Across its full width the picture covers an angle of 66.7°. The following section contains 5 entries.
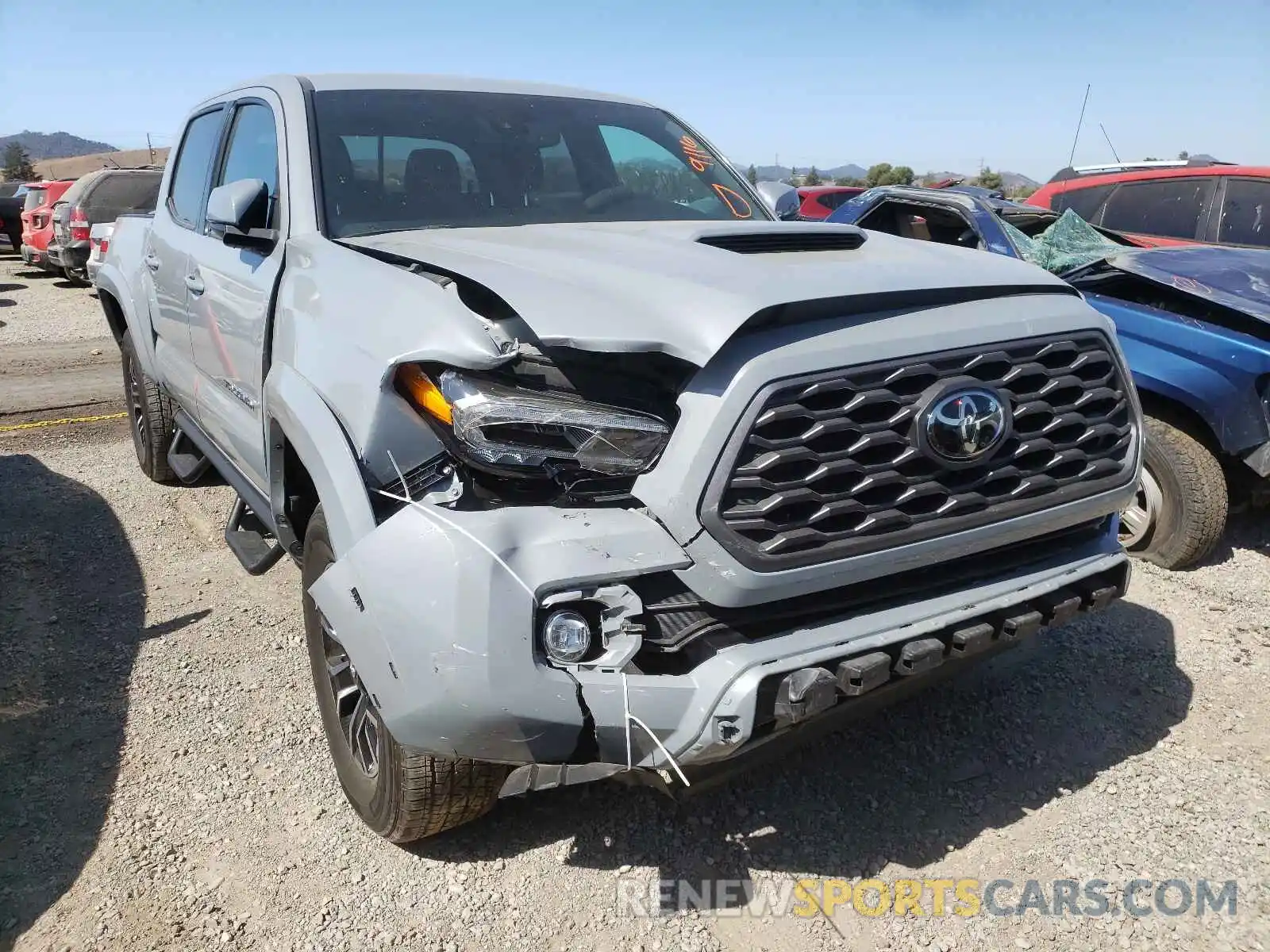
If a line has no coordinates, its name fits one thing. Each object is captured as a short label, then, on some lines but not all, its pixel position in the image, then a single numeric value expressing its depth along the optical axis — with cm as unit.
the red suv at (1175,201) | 651
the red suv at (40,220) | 1525
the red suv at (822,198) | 1244
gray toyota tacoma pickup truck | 193
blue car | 402
